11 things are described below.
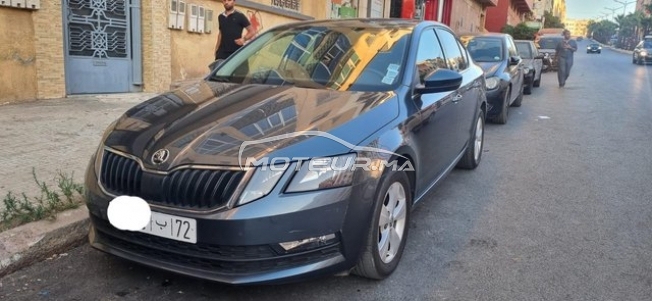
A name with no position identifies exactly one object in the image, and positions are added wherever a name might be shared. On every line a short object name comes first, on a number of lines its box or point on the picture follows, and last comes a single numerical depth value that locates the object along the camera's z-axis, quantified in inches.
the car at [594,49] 2081.7
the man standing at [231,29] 269.3
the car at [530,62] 517.7
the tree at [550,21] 2824.8
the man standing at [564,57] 596.1
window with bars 472.8
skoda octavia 99.3
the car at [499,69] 329.4
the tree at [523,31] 1231.4
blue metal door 298.8
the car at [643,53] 1306.6
